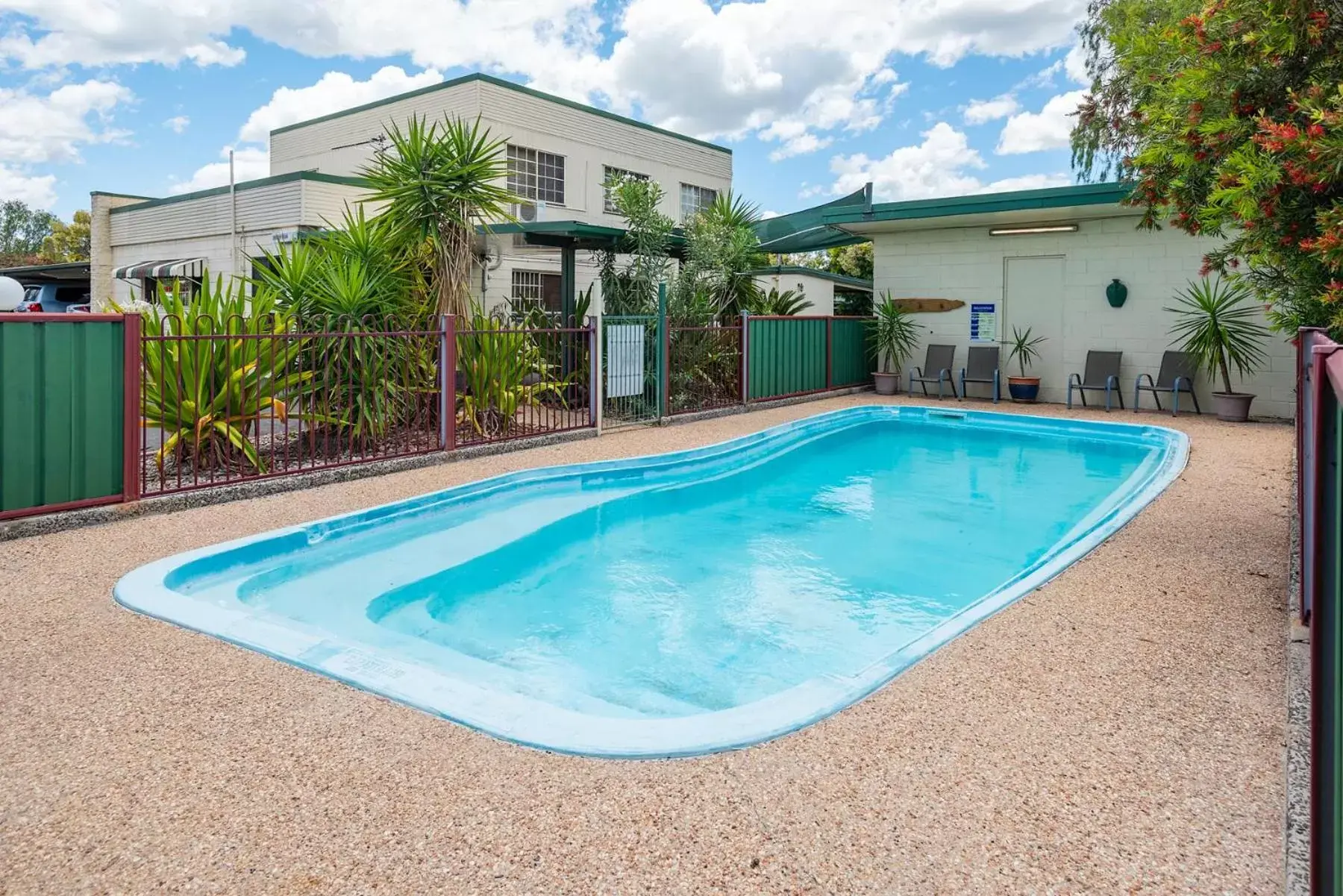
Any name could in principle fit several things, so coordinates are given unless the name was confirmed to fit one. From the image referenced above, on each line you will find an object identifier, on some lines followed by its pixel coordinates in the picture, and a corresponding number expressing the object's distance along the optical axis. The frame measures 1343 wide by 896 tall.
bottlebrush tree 3.55
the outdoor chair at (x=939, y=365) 13.37
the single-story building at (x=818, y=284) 19.61
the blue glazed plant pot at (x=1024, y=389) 12.76
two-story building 15.83
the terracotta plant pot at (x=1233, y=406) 10.71
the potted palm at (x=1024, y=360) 12.78
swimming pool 3.19
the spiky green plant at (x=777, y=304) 12.95
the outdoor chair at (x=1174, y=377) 11.52
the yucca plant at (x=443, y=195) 8.19
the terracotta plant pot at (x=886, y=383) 13.67
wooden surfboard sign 13.68
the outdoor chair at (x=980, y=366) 13.03
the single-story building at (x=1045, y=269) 11.67
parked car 20.27
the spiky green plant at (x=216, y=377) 6.11
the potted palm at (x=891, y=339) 13.77
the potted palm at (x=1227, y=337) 10.81
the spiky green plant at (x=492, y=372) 8.18
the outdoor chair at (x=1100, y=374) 12.18
